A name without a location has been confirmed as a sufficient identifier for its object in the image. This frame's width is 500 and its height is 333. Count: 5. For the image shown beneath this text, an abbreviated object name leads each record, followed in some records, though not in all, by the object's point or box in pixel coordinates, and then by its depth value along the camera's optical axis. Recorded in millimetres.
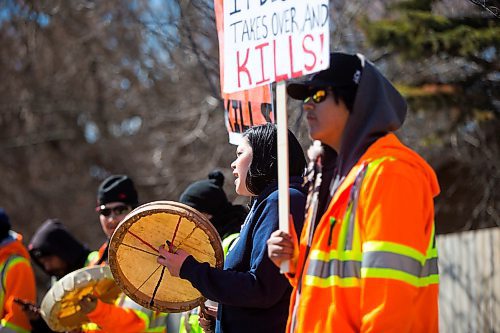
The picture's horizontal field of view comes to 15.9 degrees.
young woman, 8097
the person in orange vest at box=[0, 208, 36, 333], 14590
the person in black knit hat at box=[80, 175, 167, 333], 11888
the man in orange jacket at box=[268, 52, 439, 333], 6144
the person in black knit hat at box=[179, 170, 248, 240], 11443
